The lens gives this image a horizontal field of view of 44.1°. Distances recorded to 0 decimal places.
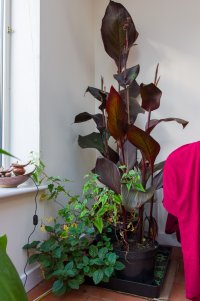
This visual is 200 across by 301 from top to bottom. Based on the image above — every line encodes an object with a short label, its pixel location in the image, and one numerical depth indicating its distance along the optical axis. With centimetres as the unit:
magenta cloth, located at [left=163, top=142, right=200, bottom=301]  102
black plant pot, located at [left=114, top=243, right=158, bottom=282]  126
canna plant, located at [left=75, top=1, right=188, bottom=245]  120
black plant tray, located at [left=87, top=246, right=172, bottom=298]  121
